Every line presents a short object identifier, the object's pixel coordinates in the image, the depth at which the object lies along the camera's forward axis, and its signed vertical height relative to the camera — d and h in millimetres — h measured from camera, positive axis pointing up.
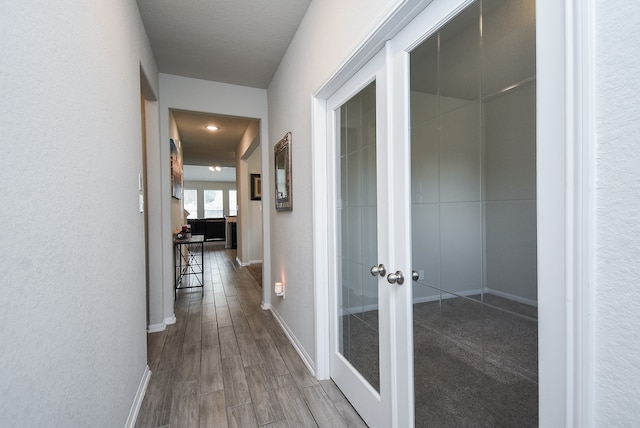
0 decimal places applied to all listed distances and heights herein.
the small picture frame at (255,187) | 6172 +550
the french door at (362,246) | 1369 -186
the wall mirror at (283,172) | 2502 +365
